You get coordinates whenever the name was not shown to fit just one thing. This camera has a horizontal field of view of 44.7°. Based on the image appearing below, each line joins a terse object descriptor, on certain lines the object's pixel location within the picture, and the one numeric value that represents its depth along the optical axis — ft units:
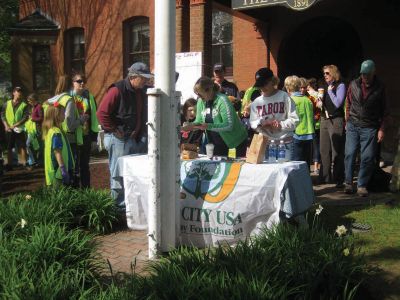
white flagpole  14.56
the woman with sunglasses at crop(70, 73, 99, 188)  24.35
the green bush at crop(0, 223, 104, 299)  10.36
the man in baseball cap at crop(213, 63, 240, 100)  25.66
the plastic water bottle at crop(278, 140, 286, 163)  18.15
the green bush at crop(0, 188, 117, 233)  16.28
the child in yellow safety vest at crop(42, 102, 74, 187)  20.49
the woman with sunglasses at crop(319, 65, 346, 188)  25.10
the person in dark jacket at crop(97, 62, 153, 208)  19.44
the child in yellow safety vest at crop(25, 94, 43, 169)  37.76
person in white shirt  17.43
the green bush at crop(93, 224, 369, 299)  9.95
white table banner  15.12
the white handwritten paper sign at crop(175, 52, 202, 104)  34.24
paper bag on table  15.93
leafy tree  96.57
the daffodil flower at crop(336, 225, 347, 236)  11.95
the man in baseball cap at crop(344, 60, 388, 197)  22.16
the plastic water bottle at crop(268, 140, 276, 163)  18.14
